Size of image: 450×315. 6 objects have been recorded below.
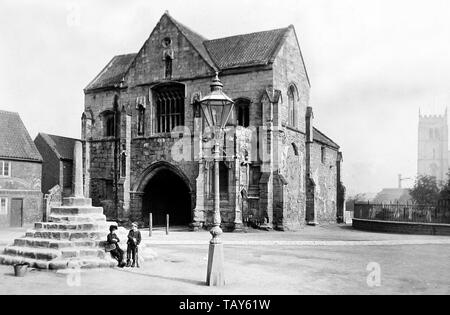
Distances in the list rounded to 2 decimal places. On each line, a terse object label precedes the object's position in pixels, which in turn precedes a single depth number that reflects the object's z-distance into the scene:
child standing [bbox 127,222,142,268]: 13.53
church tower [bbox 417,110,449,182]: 137.62
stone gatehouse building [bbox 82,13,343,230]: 28.78
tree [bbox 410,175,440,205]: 63.45
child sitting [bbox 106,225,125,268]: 13.74
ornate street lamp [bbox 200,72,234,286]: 10.73
